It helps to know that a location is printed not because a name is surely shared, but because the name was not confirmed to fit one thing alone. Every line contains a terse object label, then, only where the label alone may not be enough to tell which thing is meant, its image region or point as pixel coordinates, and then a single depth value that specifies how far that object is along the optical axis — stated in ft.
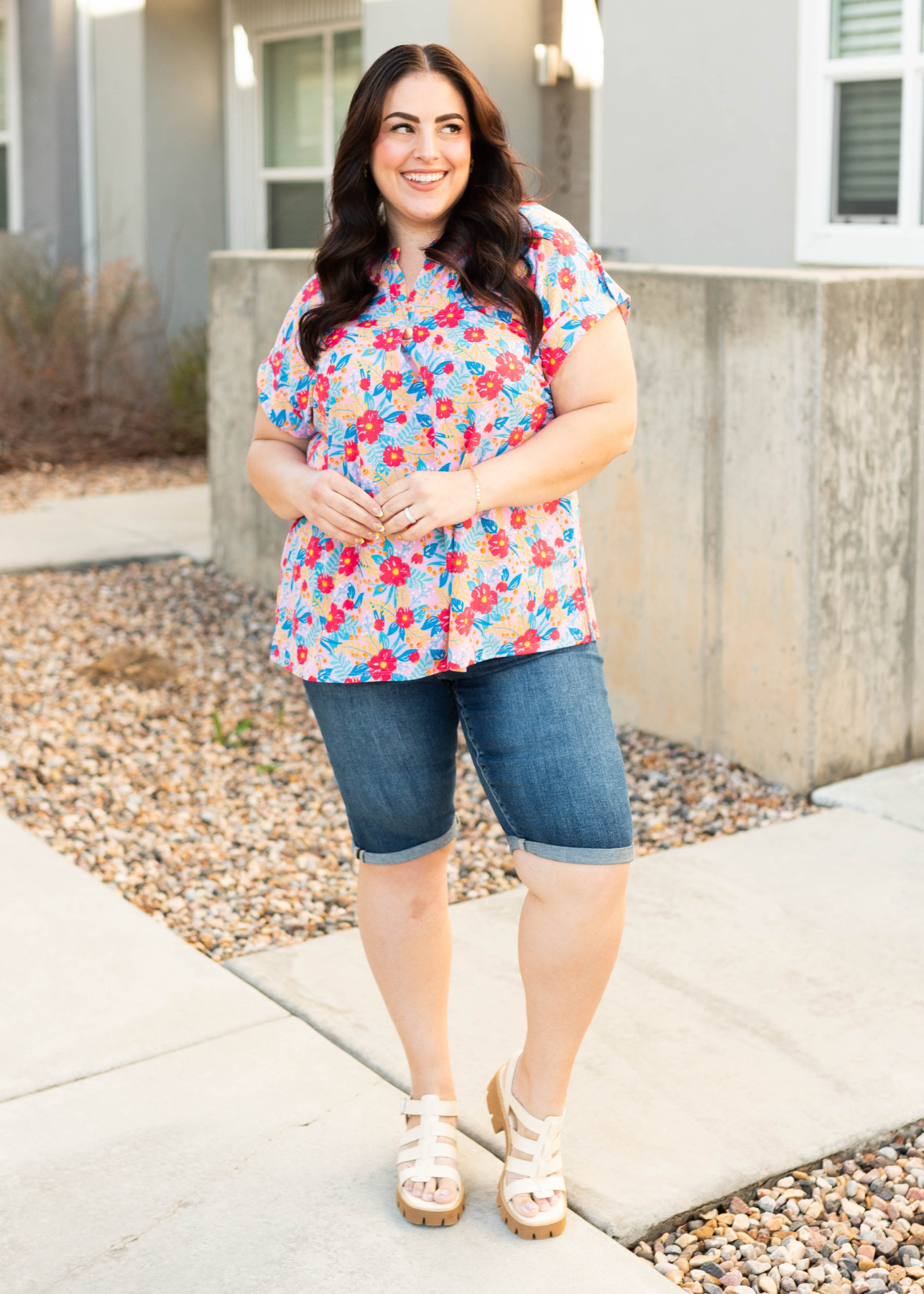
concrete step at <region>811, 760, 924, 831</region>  14.11
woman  7.48
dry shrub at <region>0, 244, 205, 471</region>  34.65
